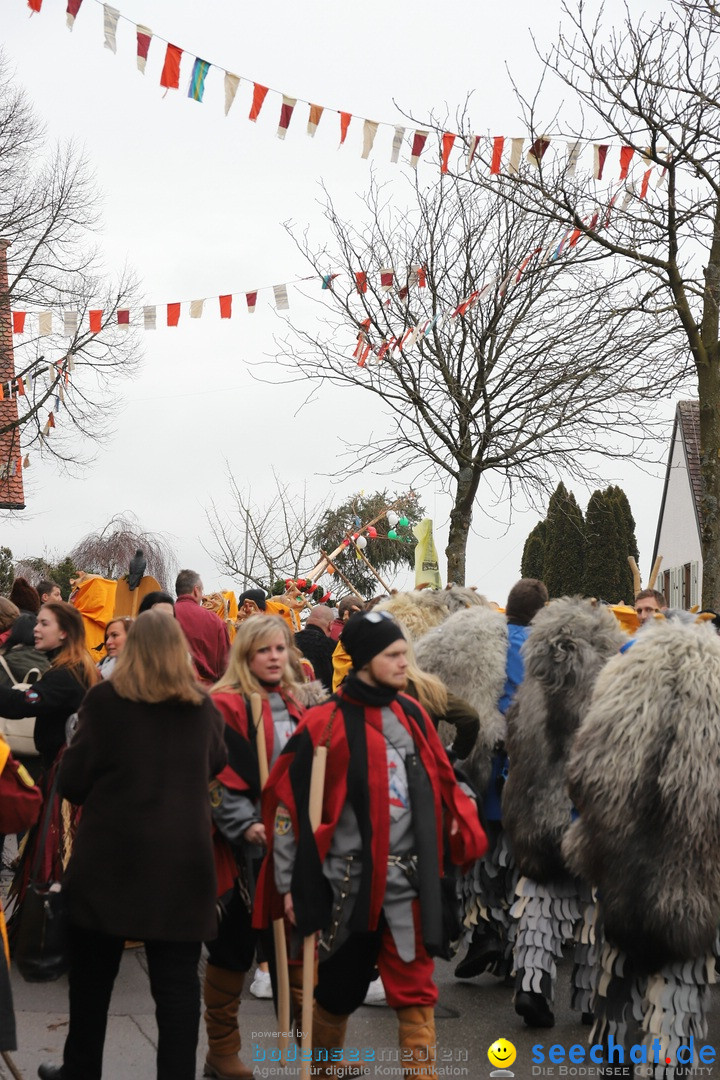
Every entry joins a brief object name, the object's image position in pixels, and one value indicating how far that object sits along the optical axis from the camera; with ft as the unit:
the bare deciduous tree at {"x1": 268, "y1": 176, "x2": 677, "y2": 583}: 57.47
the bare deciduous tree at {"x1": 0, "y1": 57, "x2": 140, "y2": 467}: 72.54
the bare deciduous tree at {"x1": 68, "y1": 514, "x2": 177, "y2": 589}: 140.56
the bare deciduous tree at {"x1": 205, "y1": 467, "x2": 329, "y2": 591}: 124.26
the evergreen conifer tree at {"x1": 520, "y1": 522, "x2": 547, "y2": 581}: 139.44
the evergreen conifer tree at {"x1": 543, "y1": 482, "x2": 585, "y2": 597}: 130.52
